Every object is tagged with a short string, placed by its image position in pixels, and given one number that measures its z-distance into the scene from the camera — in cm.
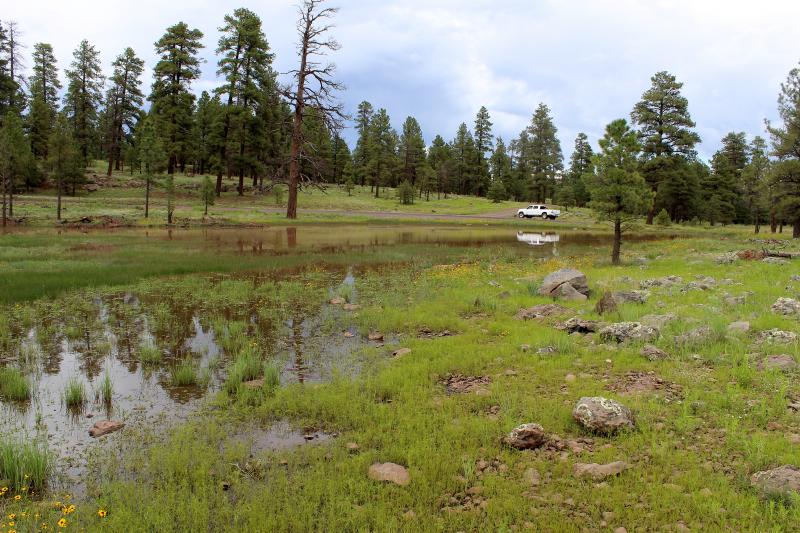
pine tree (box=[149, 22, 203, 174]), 6103
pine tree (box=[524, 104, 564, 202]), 10425
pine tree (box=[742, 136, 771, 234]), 5441
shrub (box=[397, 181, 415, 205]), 7525
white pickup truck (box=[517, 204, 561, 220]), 6606
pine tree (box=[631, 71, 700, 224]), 5450
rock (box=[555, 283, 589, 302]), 1275
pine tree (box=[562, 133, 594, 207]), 10694
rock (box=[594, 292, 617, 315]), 1071
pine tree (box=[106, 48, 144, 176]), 6812
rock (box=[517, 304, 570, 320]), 1116
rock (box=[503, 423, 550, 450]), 524
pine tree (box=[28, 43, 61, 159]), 6331
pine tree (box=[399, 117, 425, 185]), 9225
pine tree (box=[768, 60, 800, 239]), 3512
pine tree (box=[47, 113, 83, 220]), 3866
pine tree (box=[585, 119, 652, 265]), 2056
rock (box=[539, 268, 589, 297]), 1338
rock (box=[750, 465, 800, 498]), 406
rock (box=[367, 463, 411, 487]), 467
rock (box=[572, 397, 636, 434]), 543
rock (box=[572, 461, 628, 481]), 461
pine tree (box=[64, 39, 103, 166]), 7000
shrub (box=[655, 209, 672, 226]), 5603
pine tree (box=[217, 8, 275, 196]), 5722
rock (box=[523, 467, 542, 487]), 457
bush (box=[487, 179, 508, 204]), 8562
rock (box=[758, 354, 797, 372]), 683
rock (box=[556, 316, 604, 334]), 948
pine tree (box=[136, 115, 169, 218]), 4072
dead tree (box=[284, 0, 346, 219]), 3991
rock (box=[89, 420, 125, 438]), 577
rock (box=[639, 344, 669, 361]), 770
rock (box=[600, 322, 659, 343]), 866
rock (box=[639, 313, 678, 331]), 946
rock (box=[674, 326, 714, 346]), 824
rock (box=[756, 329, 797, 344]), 784
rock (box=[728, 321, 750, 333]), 861
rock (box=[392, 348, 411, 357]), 882
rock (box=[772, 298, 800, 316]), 960
